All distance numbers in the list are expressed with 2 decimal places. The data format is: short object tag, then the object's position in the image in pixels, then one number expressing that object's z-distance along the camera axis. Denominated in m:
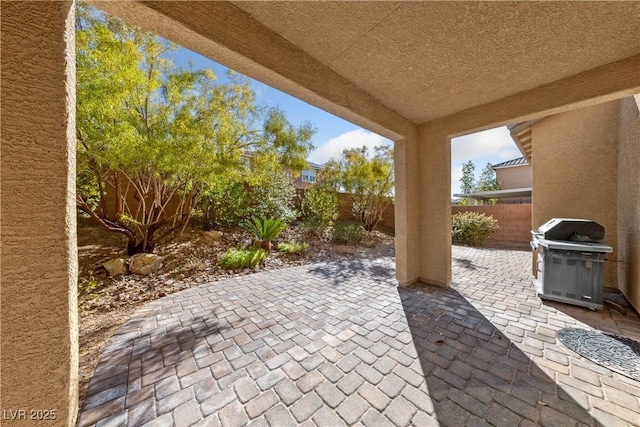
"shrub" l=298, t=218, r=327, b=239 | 8.80
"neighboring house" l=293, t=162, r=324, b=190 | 20.14
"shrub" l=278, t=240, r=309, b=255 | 6.70
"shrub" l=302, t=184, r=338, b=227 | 9.38
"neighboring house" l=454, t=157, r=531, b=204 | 17.34
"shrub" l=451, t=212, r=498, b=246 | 8.55
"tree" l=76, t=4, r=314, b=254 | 3.48
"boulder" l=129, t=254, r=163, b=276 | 4.59
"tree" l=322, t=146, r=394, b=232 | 9.98
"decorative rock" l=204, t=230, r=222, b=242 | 6.88
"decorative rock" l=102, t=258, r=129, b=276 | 4.42
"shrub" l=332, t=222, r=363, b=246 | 8.60
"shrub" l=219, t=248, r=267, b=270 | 5.29
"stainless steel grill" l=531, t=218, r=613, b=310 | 3.09
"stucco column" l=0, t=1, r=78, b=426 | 1.09
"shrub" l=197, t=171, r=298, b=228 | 7.53
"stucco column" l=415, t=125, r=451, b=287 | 4.02
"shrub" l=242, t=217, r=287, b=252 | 6.54
